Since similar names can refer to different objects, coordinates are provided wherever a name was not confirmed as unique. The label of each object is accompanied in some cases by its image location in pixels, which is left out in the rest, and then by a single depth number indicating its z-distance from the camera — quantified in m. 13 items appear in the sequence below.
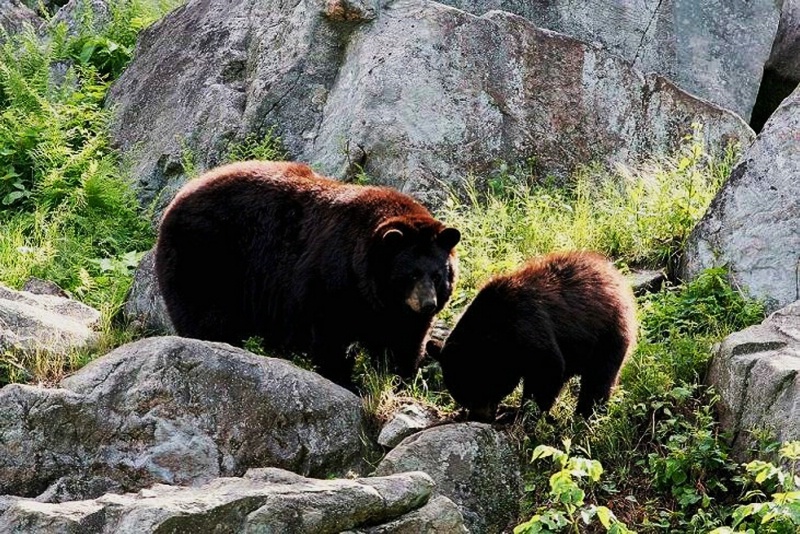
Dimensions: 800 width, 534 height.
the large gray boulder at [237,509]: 11.93
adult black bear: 18.81
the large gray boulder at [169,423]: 16.02
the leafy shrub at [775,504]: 12.15
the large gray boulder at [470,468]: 15.98
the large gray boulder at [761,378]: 15.84
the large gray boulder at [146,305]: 21.52
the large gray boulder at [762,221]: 19.75
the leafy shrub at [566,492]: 11.86
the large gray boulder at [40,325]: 18.77
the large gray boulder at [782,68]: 30.03
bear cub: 17.23
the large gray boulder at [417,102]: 23.95
